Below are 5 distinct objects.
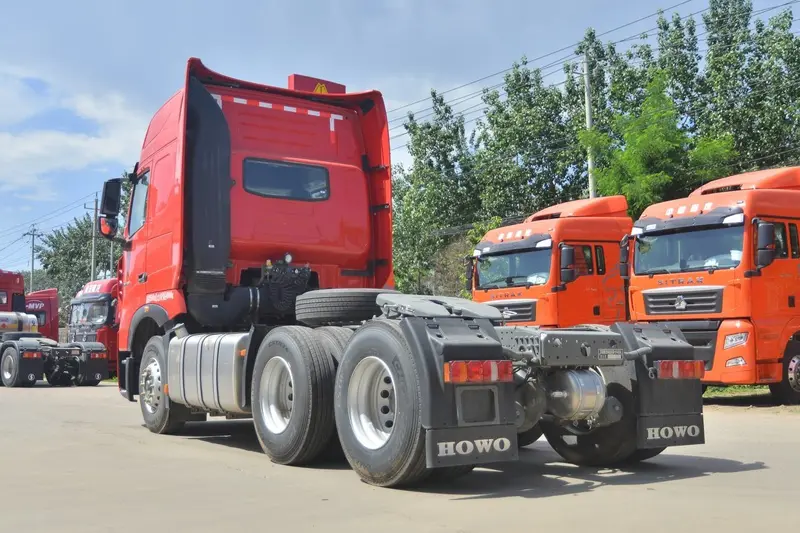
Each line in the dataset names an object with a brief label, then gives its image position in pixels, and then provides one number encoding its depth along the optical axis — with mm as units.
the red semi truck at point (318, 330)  5777
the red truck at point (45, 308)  31297
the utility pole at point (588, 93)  25834
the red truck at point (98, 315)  25062
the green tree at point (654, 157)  22906
